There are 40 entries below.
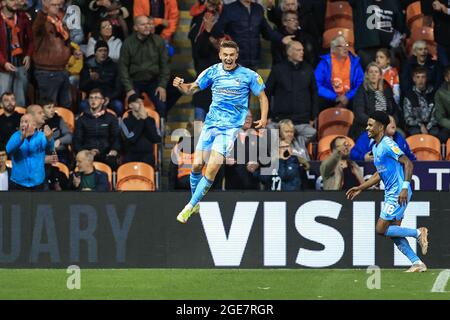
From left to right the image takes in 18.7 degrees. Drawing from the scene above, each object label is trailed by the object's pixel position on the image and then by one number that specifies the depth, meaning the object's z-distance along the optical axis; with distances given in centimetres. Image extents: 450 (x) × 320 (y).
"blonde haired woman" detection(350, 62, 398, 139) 2120
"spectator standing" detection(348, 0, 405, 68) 2250
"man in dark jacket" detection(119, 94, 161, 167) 2091
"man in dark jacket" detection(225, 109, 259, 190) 1984
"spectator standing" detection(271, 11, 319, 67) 2208
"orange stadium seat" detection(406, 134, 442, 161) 2120
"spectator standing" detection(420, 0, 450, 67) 2295
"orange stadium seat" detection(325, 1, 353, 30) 2303
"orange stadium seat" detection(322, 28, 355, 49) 2261
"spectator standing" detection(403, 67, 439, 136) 2162
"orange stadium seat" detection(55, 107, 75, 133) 2114
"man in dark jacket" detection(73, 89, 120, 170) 2069
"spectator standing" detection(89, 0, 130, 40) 2241
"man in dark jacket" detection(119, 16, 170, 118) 2172
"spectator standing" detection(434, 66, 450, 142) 2148
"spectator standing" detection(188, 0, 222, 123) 2178
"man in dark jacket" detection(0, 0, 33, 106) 2164
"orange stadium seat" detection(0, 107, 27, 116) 2089
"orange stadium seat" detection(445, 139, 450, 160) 2127
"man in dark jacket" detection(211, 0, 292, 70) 2183
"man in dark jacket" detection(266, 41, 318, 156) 2133
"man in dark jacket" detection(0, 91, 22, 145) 2061
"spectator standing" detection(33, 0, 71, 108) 2169
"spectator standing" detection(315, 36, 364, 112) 2173
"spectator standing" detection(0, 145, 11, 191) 1956
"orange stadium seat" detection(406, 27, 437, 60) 2301
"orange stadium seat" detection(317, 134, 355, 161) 2091
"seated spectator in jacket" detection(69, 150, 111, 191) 1967
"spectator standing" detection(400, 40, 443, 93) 2211
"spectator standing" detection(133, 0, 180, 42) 2236
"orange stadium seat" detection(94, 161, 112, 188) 2038
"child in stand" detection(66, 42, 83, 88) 2236
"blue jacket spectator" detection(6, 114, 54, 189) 1925
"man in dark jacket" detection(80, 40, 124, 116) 2172
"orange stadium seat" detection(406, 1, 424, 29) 2333
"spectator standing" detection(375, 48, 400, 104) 2203
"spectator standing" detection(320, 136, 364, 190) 1970
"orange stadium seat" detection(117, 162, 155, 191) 2044
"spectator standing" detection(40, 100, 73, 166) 2075
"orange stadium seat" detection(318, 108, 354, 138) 2170
